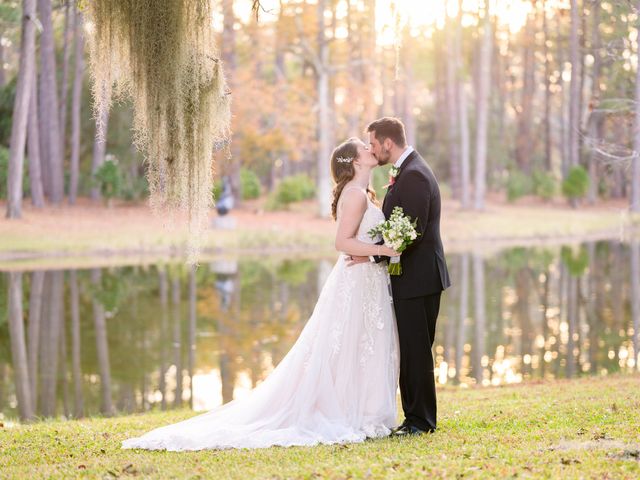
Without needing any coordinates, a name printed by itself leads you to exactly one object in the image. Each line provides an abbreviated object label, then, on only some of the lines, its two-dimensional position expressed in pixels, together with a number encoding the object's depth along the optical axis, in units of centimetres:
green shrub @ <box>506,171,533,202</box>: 4419
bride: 694
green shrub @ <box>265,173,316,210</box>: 3638
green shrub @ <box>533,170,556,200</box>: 4472
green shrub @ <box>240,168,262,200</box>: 3953
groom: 682
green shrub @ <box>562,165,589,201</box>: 4184
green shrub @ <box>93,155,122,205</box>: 3406
